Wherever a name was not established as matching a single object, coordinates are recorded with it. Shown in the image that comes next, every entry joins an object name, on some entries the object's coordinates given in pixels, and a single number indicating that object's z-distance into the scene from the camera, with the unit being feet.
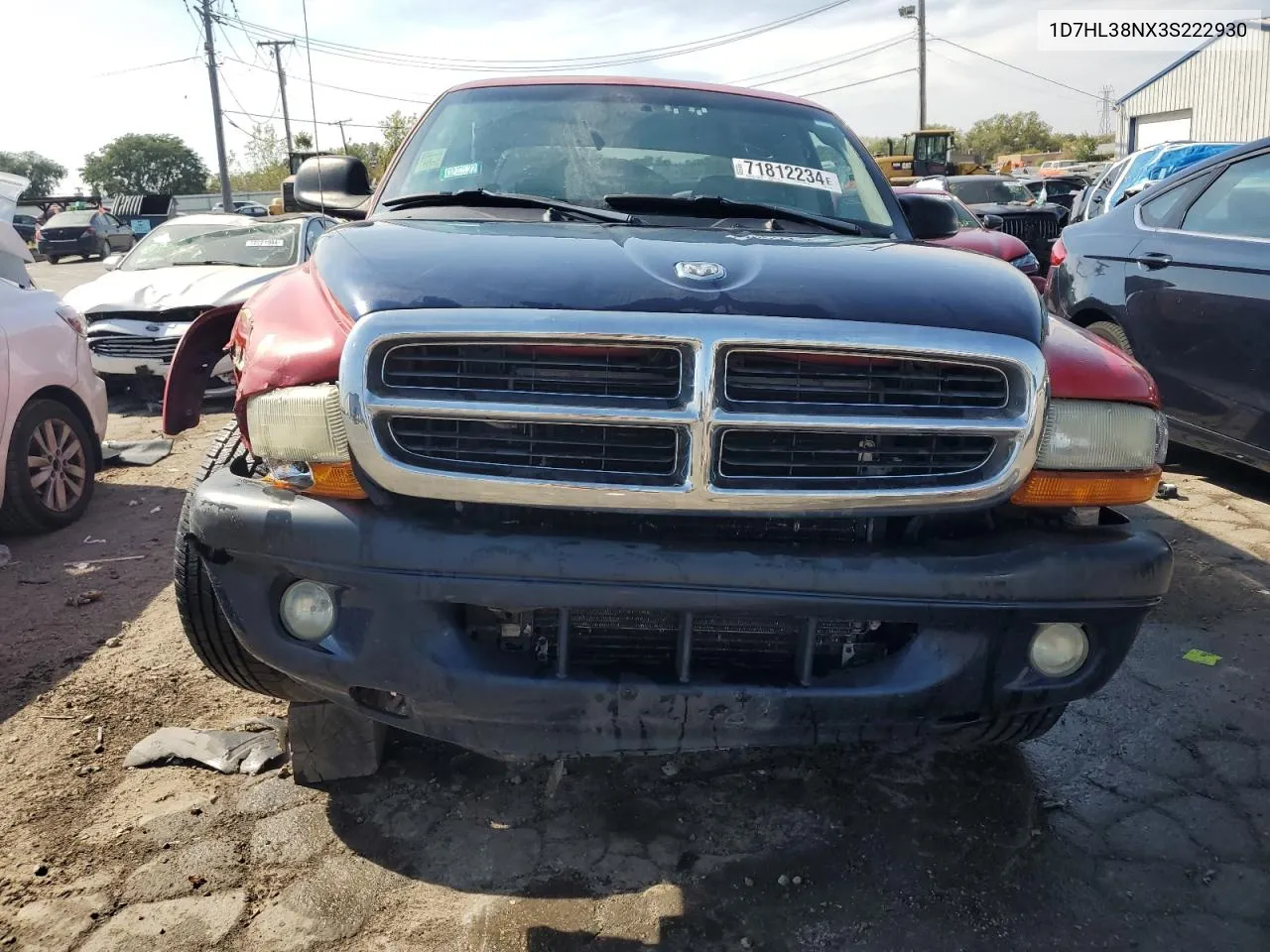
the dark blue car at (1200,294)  14.12
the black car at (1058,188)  79.10
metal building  108.99
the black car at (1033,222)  43.04
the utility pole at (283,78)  147.01
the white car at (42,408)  15.72
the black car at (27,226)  116.37
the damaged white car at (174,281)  26.68
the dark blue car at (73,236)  98.02
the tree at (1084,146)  206.08
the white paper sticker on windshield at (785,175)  10.41
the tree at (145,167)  249.75
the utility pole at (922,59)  151.94
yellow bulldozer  96.27
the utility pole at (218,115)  104.73
